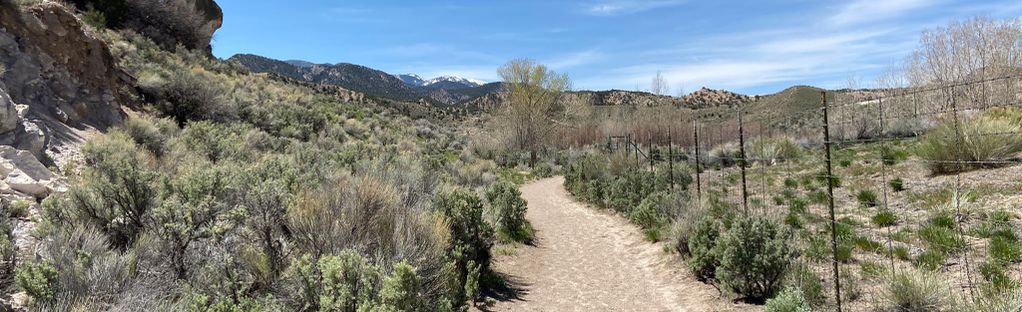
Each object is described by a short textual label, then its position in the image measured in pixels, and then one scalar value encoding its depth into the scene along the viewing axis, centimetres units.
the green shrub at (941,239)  625
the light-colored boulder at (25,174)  537
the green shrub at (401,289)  329
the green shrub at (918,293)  468
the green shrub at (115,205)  452
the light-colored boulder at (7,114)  646
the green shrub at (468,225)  707
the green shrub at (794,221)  844
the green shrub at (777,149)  2005
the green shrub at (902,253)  630
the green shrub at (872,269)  560
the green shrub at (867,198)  959
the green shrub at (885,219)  794
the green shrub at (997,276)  460
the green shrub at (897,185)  1040
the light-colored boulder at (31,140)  668
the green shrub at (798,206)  958
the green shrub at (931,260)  561
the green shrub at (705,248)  714
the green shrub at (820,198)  1024
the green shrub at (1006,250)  555
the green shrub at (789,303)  452
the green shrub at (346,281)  332
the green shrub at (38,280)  302
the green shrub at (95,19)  1609
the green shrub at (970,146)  1100
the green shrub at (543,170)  2641
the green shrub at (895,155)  1357
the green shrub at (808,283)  550
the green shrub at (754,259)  602
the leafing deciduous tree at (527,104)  3531
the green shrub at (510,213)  1055
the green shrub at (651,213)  1038
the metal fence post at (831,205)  499
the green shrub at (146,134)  955
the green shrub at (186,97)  1283
